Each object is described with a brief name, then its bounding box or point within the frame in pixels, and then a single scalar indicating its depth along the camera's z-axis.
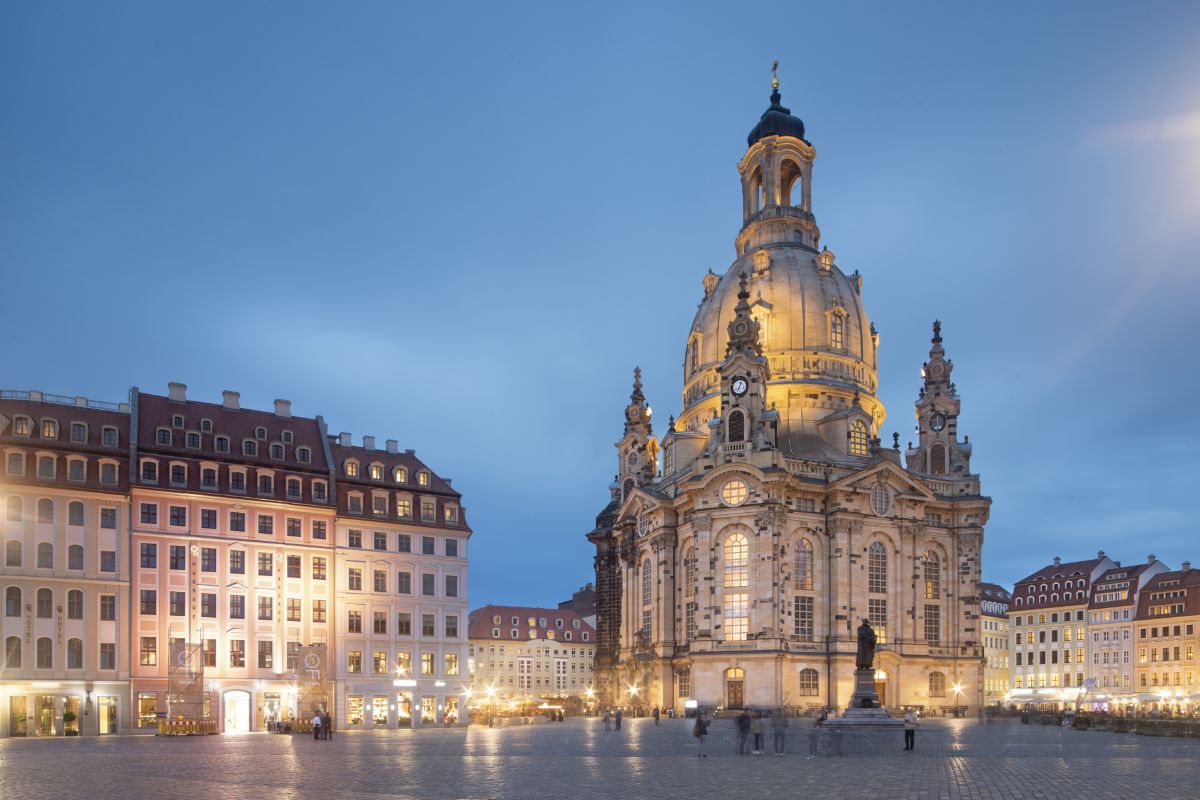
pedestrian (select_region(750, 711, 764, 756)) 41.81
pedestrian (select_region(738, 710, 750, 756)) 41.10
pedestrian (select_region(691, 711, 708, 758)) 40.69
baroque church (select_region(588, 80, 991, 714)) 91.44
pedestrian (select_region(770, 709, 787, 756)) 41.78
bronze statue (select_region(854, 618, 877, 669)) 48.72
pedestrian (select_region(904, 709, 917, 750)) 44.22
